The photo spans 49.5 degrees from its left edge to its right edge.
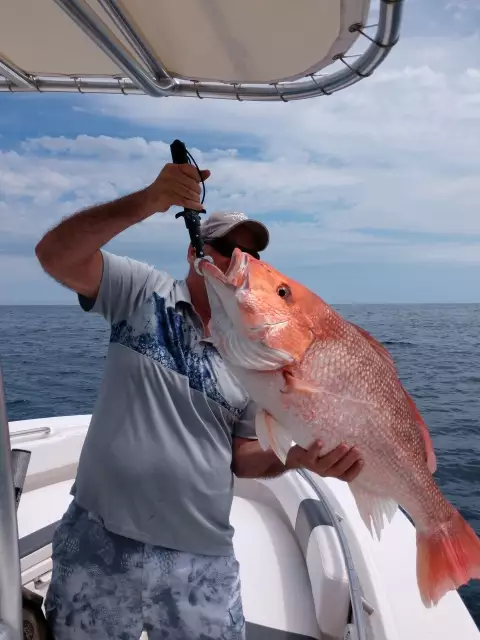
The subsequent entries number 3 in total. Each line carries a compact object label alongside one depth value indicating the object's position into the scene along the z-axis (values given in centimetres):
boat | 202
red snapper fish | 154
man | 184
